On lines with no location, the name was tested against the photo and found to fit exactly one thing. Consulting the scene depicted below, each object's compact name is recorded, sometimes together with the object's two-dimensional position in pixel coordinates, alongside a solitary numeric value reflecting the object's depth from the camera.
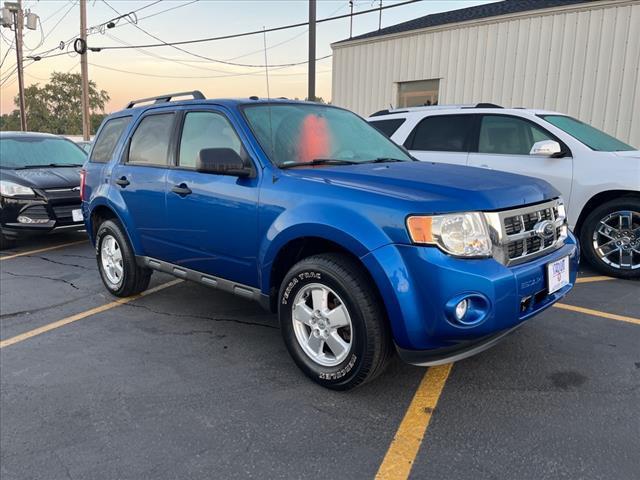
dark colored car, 6.87
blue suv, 2.60
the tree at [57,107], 66.12
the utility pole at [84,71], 21.81
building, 10.05
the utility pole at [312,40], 13.64
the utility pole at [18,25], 25.08
